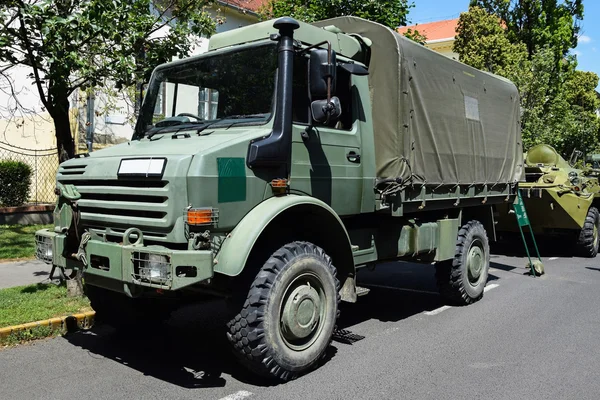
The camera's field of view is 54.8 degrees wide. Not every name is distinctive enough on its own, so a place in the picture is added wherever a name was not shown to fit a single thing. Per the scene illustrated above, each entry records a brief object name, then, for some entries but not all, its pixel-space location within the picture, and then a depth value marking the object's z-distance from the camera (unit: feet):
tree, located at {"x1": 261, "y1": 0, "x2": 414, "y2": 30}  39.40
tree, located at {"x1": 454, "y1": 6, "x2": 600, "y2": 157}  66.18
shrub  40.45
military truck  13.66
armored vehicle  37.27
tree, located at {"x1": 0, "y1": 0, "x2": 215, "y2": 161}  20.13
